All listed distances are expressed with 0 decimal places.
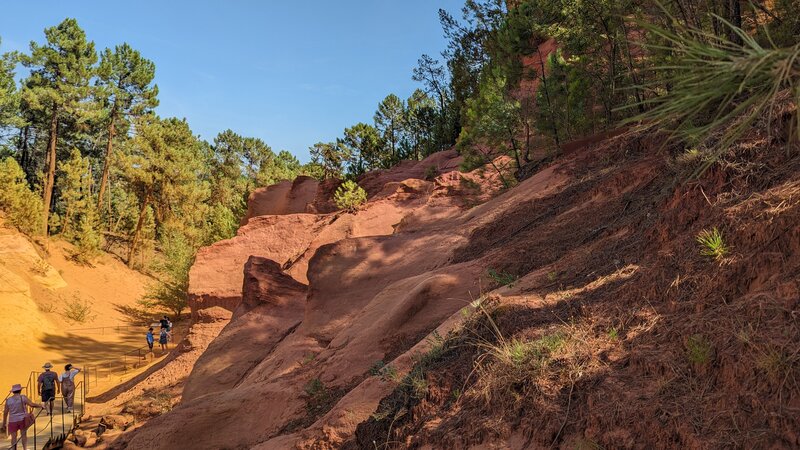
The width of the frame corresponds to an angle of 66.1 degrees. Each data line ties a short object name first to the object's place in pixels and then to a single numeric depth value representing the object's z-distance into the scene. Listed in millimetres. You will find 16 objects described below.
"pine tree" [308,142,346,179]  41812
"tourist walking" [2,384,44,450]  10906
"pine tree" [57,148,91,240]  46188
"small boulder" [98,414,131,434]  16125
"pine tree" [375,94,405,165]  44156
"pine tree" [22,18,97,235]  46812
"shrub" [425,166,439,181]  30014
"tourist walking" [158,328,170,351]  28203
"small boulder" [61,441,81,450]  13562
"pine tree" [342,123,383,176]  41656
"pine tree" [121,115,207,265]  47500
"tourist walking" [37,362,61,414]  13799
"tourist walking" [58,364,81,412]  15219
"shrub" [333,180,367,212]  27172
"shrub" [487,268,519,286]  8773
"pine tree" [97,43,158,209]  52234
